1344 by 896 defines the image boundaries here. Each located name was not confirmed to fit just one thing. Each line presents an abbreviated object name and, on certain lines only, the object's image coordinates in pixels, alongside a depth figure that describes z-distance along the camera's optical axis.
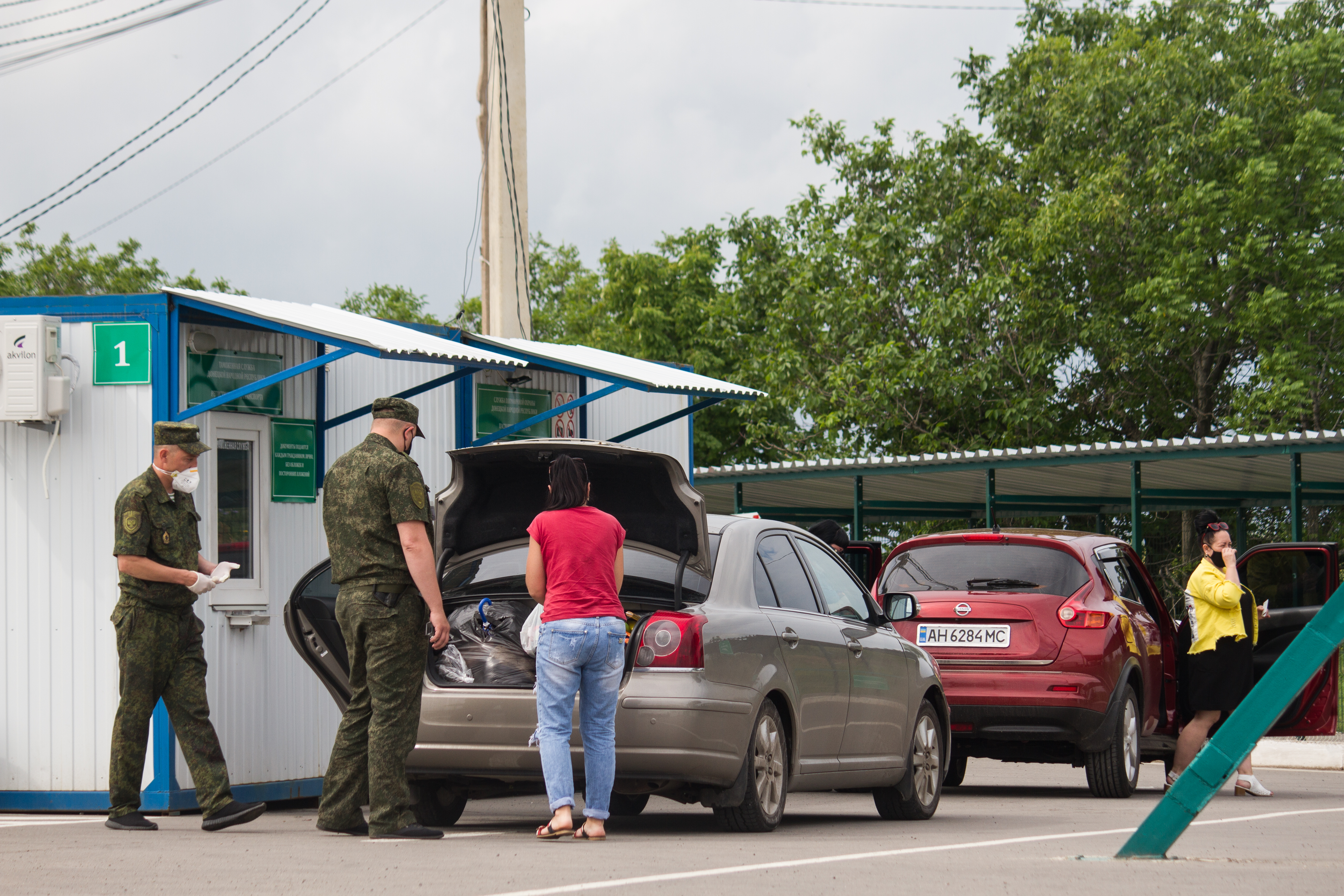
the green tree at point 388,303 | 116.29
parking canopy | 37.04
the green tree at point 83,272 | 91.92
